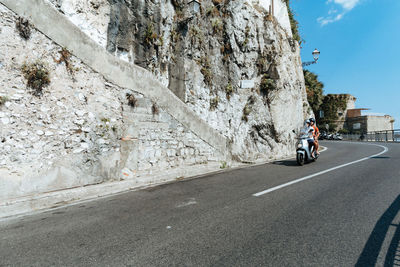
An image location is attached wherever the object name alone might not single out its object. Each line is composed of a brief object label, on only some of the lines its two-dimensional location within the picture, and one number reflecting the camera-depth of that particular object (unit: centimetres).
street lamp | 1759
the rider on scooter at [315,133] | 954
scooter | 870
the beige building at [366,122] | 4119
